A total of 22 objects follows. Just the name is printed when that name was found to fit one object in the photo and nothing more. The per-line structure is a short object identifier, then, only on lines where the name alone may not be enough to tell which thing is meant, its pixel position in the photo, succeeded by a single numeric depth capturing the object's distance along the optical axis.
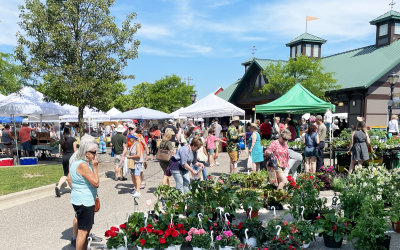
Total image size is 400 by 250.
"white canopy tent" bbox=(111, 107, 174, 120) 17.16
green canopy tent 10.09
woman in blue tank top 3.76
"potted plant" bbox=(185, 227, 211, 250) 4.09
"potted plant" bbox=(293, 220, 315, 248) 4.03
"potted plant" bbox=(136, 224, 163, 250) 4.10
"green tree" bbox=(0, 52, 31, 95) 27.91
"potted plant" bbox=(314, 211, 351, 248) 4.16
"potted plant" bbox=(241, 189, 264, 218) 4.91
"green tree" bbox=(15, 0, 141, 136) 10.62
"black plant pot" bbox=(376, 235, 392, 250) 3.87
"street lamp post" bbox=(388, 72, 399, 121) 15.66
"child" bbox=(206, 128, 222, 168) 11.28
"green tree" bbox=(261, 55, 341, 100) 19.91
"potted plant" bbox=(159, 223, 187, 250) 4.12
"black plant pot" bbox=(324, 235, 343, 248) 4.28
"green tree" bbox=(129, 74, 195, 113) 49.31
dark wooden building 20.84
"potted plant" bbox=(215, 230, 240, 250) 4.02
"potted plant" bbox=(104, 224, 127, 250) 4.11
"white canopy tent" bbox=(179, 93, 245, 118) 14.69
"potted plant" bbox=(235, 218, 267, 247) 4.20
